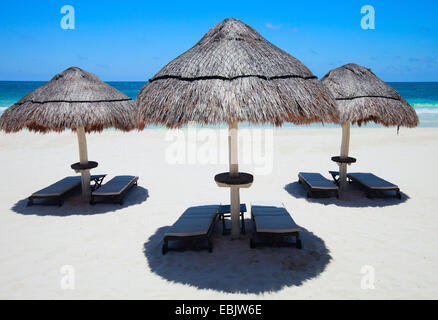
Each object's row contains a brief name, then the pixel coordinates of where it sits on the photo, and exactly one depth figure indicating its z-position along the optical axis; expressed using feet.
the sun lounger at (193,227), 14.60
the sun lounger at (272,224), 14.65
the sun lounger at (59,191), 21.62
